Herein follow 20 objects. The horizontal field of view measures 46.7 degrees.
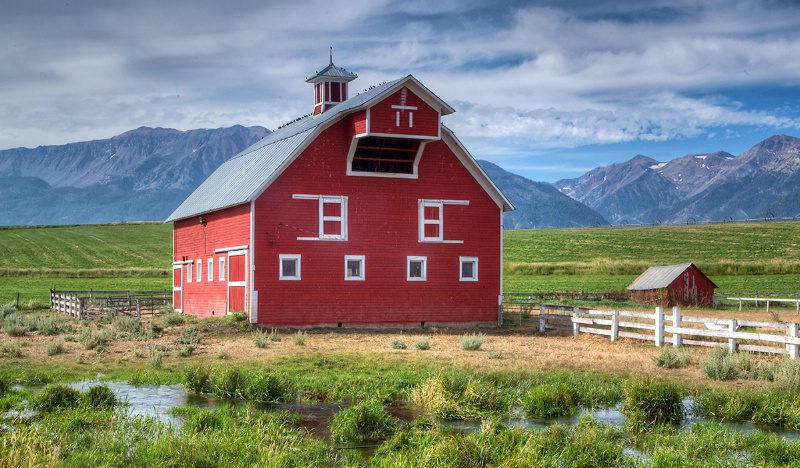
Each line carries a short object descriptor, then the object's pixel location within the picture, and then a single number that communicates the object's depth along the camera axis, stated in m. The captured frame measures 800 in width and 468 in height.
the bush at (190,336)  26.93
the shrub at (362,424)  13.87
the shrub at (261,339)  26.31
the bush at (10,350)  23.29
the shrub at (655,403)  15.60
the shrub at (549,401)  16.19
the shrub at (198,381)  17.95
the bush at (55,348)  23.79
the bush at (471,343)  25.75
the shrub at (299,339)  26.89
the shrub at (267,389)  17.00
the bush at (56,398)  15.49
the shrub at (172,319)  33.66
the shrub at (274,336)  27.97
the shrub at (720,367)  20.00
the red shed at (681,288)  50.34
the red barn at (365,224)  32.88
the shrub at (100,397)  15.62
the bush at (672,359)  21.86
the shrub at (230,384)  17.39
